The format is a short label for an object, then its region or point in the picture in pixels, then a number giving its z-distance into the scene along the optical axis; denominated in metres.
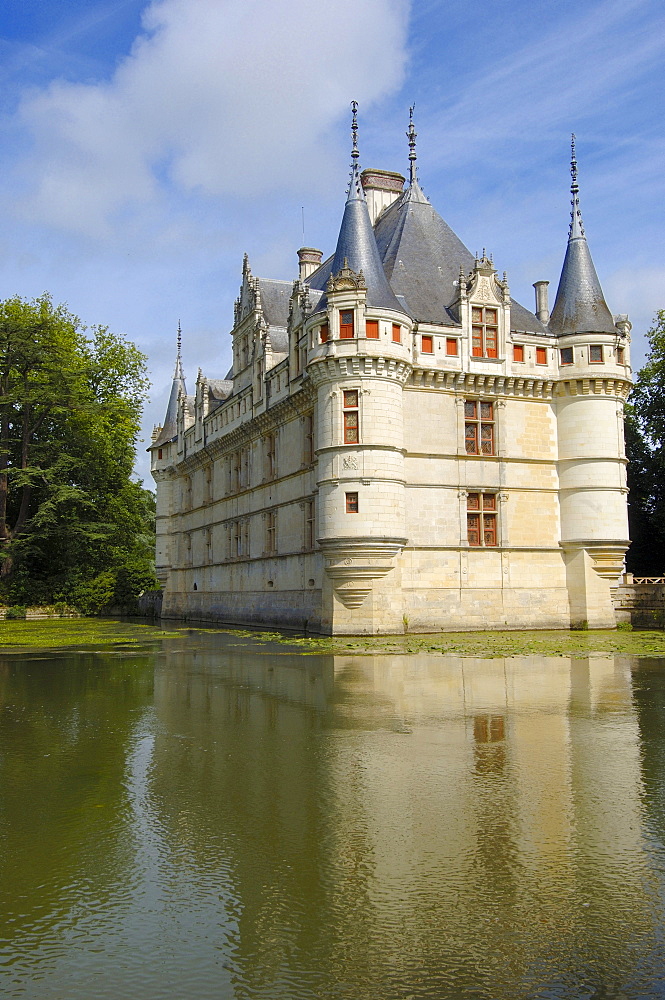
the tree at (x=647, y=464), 39.09
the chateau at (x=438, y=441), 25.91
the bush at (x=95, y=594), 43.94
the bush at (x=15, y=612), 39.72
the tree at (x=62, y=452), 40.28
